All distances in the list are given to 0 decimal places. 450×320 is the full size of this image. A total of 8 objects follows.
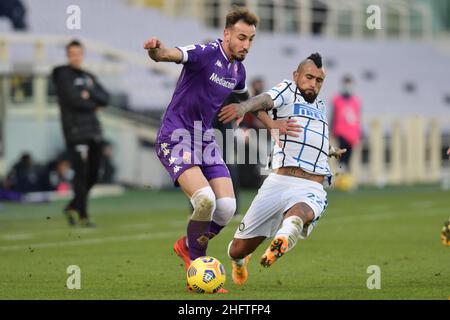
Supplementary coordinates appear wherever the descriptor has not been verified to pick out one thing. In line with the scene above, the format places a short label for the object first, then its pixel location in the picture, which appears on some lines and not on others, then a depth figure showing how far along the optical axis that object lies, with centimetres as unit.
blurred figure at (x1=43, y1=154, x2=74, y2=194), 2272
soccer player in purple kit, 959
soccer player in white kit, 970
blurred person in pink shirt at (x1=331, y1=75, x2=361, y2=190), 2486
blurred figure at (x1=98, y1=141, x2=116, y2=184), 2435
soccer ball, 911
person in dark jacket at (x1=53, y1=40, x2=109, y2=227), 1612
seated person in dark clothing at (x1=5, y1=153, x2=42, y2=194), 2192
